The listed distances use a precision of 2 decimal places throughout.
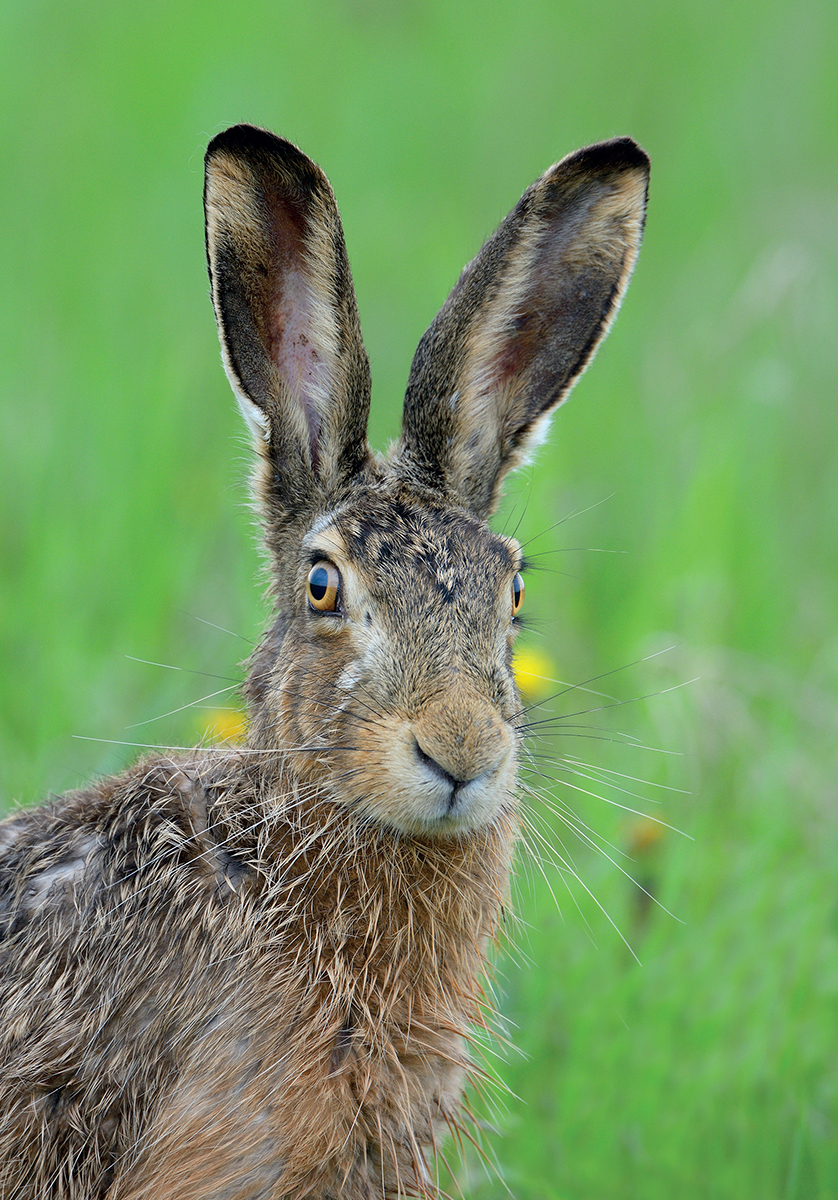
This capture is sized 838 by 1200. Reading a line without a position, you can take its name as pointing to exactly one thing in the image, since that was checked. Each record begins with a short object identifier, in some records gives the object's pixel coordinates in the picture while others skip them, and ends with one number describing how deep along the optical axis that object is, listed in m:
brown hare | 6.67
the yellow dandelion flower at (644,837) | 10.00
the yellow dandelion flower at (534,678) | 10.86
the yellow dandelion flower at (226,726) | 8.63
